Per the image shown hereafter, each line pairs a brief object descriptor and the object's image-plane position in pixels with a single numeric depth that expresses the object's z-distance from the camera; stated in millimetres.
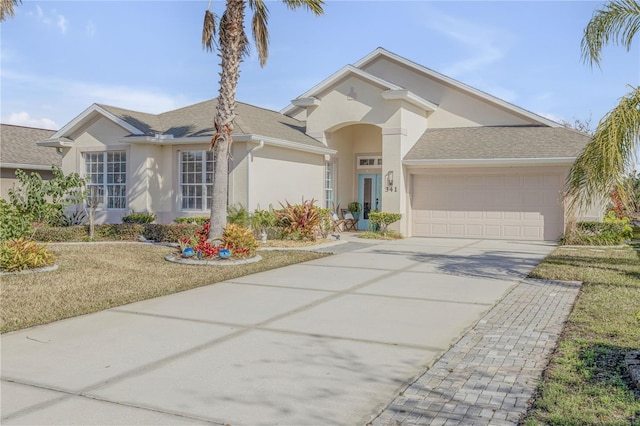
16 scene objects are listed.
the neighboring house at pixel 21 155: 24781
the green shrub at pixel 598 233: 17250
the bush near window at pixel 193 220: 17688
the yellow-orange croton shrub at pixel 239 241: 13277
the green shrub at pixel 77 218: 19531
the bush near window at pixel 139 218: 18094
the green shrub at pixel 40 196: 12031
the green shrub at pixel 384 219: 19953
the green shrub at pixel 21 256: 10844
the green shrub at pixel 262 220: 17156
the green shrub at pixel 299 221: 17438
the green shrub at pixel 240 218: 16953
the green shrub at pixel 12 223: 11055
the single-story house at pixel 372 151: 18531
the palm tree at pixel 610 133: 9523
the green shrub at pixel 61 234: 17203
